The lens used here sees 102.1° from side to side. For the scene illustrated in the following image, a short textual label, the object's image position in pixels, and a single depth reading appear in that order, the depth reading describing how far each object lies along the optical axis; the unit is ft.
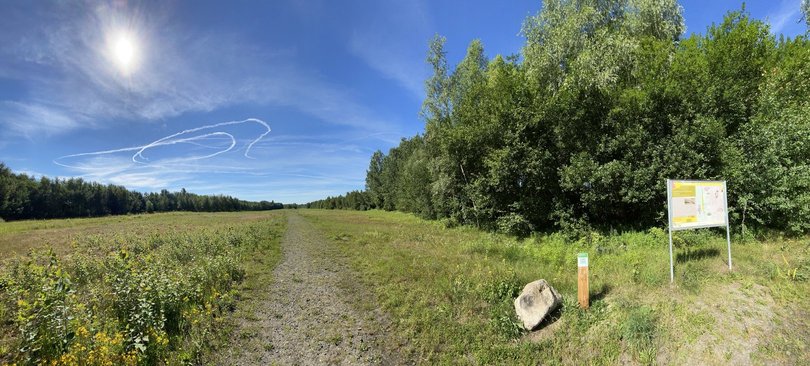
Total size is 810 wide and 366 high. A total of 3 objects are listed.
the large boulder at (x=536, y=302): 22.98
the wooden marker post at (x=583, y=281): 24.26
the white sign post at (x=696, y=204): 28.35
